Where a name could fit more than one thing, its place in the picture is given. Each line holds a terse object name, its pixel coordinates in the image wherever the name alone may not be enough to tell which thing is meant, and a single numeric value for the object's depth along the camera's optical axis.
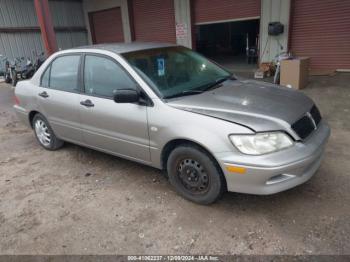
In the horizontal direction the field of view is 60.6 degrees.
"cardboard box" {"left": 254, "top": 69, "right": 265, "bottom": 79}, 8.64
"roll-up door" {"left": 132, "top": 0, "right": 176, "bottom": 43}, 11.57
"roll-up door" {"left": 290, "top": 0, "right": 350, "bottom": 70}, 7.97
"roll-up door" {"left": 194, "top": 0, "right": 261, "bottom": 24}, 9.41
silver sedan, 2.55
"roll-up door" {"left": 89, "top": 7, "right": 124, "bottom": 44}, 13.39
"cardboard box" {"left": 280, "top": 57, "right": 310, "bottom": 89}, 6.93
